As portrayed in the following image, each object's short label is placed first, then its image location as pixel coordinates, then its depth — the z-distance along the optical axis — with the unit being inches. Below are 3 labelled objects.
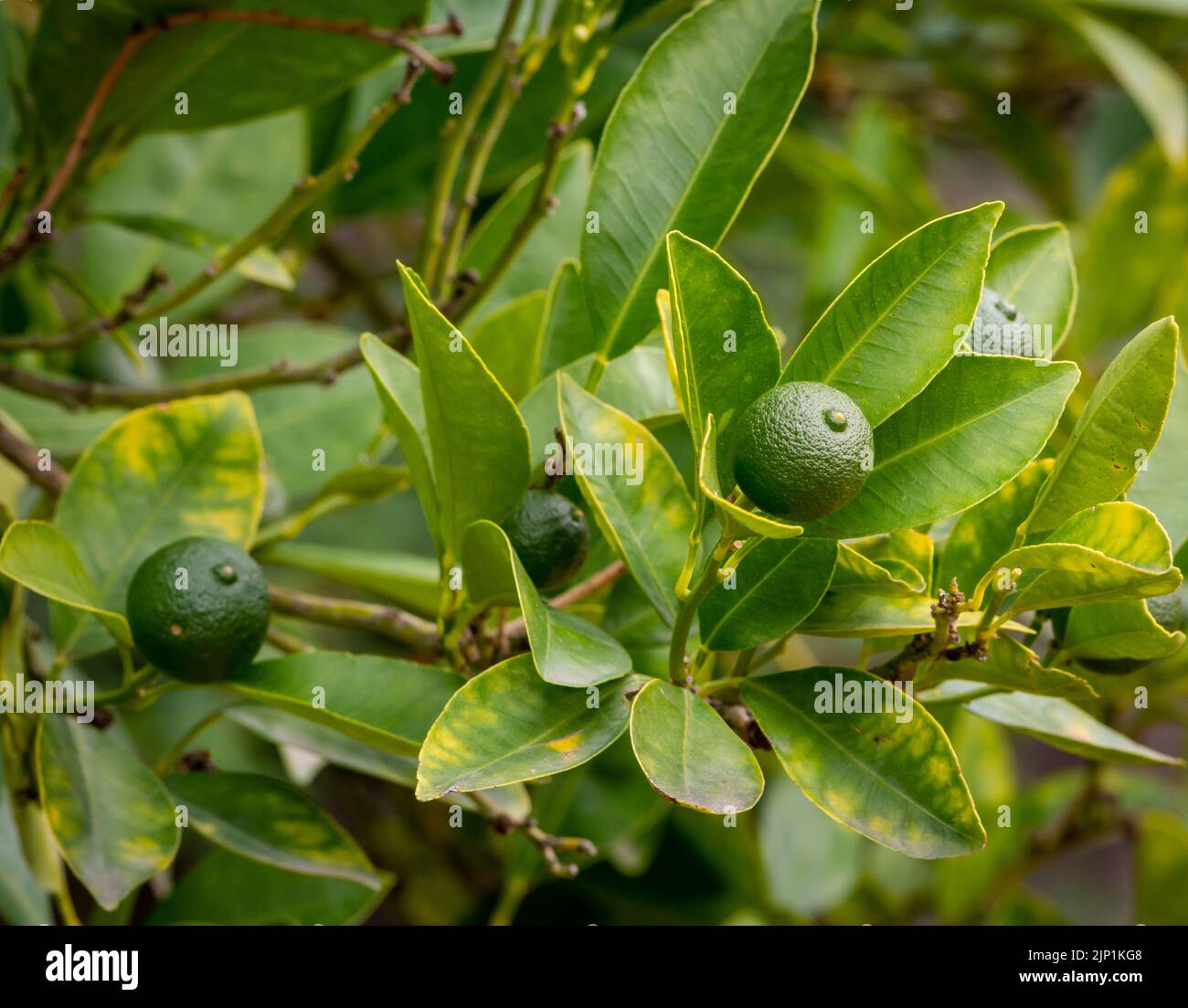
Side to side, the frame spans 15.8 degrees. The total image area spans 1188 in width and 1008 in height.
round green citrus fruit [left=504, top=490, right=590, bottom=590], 29.6
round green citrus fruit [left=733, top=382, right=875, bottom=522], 27.6
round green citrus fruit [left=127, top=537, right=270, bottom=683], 29.8
